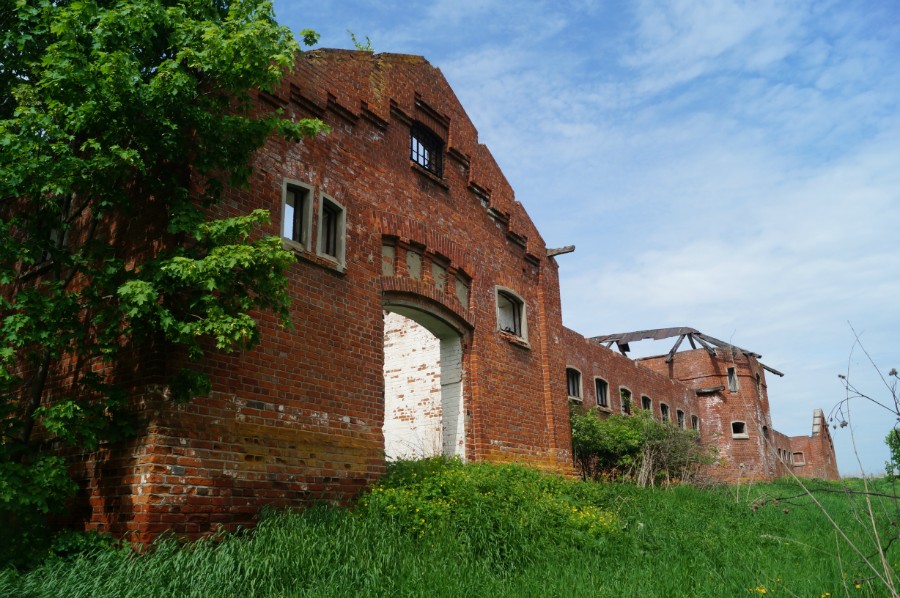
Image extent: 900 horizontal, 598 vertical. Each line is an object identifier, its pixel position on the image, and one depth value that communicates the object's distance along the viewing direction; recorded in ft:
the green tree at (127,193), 19.85
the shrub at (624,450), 52.60
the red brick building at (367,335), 22.47
